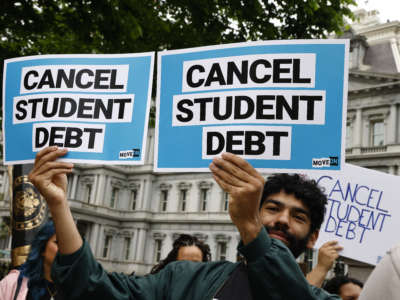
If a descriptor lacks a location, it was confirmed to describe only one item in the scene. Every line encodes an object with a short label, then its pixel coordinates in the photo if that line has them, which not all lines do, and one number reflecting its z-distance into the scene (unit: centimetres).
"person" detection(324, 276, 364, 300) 408
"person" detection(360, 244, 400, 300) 96
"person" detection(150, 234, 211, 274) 427
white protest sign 386
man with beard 167
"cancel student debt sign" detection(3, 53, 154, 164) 234
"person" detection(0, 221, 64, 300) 306
